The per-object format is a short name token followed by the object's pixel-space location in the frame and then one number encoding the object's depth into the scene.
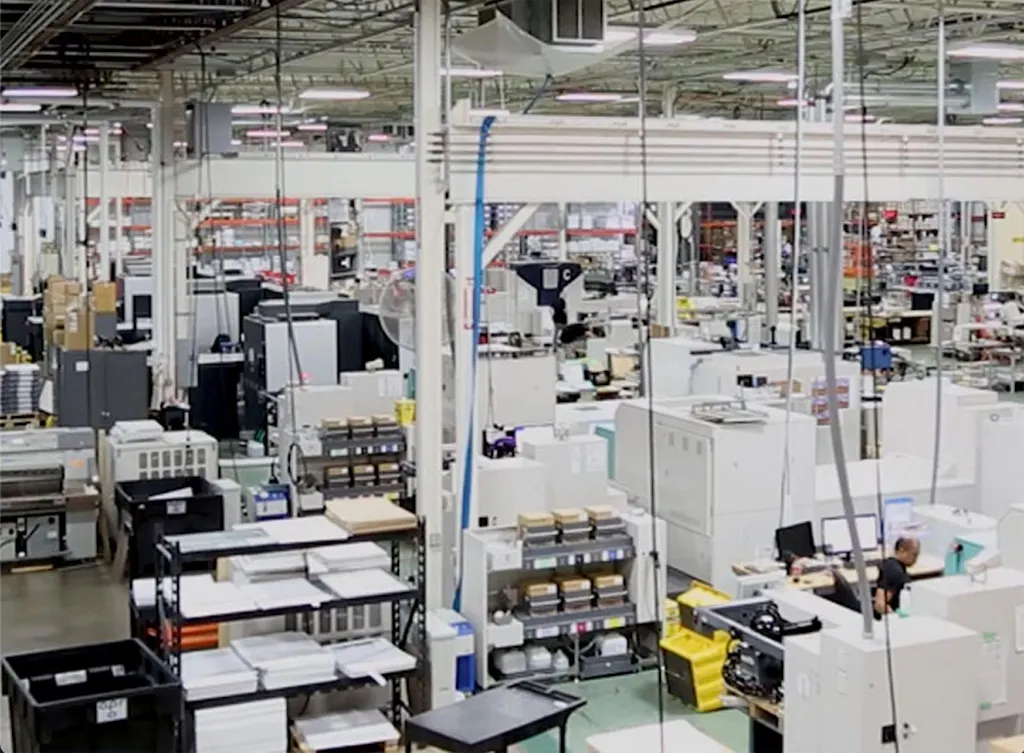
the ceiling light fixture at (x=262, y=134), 25.64
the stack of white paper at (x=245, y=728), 6.82
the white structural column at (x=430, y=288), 8.71
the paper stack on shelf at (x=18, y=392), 15.47
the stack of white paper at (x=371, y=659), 7.14
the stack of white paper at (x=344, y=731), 7.11
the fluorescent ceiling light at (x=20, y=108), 19.53
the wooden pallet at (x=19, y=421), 15.38
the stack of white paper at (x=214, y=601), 6.88
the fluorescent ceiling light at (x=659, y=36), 12.15
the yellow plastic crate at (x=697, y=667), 8.51
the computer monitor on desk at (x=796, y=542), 9.55
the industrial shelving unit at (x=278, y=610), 6.84
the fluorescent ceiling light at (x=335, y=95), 19.58
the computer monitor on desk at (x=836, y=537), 9.60
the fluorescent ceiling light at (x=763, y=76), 17.62
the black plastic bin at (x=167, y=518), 10.73
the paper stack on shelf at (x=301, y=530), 7.39
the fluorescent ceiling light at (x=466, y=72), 14.64
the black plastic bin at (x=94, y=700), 6.04
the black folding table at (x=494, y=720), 5.23
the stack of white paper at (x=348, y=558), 7.53
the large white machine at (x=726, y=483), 10.27
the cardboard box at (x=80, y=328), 13.93
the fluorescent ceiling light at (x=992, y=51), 13.47
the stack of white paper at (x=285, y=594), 7.05
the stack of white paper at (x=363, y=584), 7.27
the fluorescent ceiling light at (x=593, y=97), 20.53
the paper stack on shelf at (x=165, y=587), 7.28
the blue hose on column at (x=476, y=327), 8.71
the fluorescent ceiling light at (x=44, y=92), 15.81
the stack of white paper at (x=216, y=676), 6.77
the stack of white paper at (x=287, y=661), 6.98
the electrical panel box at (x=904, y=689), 5.64
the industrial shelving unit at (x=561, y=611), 8.77
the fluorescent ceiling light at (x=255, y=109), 21.11
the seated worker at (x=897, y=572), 8.12
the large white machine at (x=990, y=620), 6.52
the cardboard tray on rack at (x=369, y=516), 7.76
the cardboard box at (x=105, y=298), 15.92
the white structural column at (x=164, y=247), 14.84
